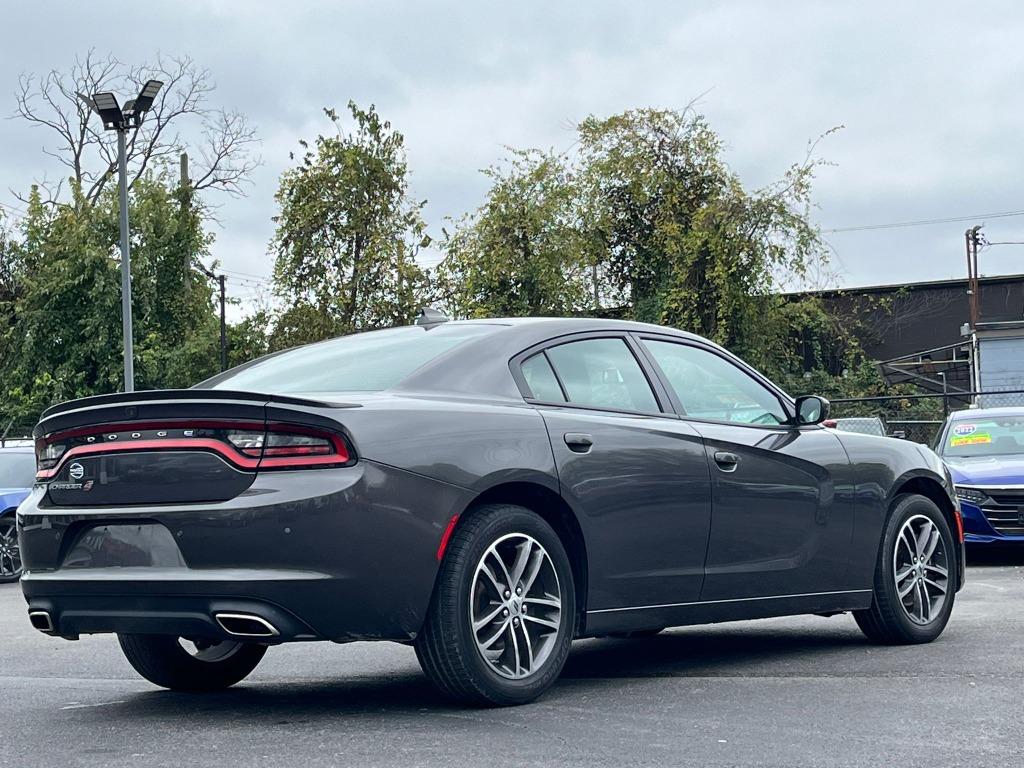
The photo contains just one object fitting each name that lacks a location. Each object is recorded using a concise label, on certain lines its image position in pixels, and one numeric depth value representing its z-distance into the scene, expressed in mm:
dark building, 52031
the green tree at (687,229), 33281
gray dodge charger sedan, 4980
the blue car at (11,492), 15219
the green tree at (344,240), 31688
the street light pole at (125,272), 23594
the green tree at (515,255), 33562
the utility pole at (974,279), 48781
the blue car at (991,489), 12922
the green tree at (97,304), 41469
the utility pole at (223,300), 42878
